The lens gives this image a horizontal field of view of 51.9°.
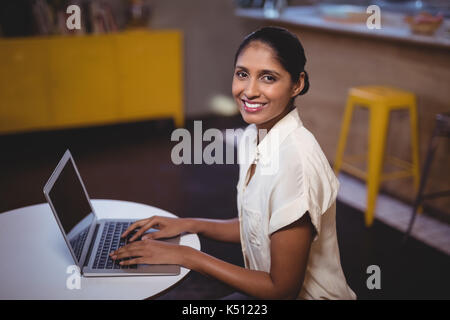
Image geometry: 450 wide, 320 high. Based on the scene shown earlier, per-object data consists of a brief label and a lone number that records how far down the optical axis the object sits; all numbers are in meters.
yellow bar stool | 2.73
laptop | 1.13
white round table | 1.07
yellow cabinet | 3.91
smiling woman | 1.12
